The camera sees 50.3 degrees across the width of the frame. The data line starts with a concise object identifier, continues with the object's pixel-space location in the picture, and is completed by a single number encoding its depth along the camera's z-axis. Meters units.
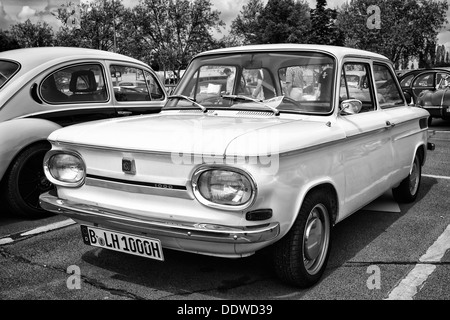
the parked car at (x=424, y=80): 13.00
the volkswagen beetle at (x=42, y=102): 4.70
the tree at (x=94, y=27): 40.16
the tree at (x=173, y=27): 42.12
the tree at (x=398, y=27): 48.22
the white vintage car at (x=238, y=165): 2.70
